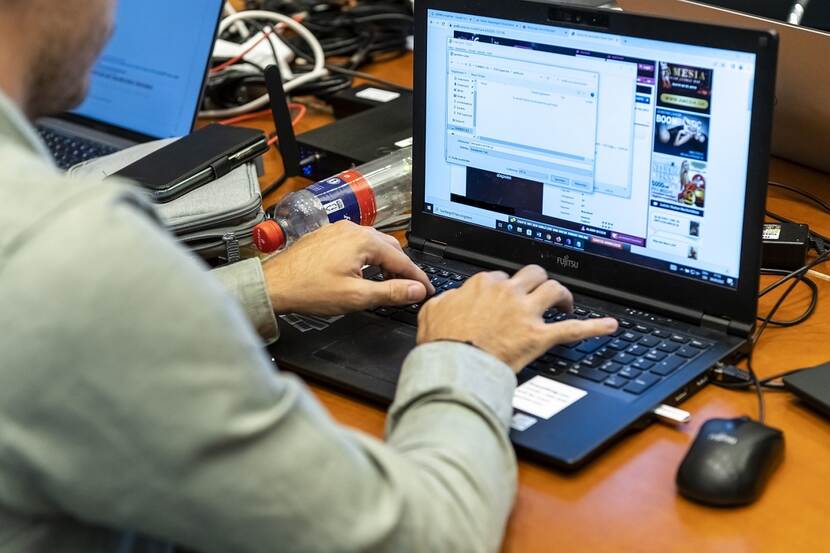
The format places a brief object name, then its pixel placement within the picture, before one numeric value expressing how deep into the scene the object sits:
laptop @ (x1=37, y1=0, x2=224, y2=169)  1.74
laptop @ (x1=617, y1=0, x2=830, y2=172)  1.32
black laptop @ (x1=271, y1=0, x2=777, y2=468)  1.04
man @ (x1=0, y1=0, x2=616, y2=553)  0.64
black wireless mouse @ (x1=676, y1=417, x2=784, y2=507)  0.91
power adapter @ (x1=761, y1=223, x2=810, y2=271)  1.32
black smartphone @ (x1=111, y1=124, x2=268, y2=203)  1.42
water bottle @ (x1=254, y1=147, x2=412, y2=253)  1.47
